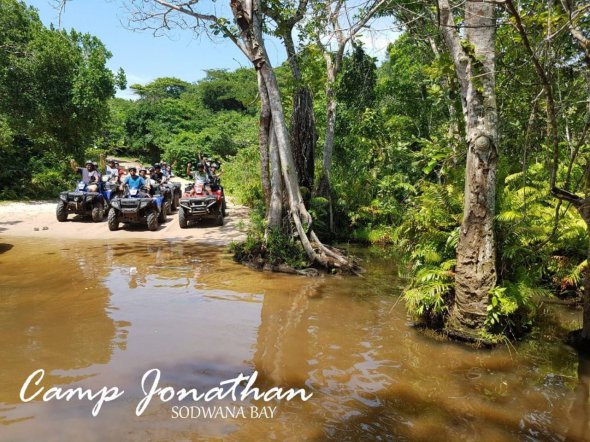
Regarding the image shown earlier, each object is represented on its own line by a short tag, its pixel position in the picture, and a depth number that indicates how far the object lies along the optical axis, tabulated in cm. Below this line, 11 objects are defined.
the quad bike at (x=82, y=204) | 1196
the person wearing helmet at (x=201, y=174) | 1261
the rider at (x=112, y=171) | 1382
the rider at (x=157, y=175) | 1386
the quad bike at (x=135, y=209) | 1126
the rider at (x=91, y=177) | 1238
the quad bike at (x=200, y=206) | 1148
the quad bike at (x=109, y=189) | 1274
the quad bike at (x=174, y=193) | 1405
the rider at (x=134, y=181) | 1198
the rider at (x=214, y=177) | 1241
